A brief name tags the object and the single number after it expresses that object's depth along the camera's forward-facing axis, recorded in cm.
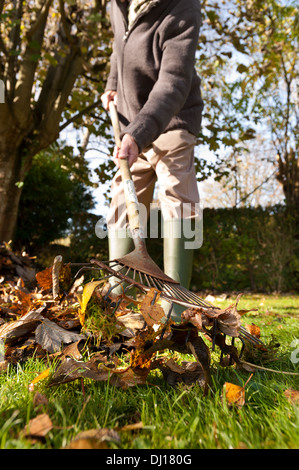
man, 235
